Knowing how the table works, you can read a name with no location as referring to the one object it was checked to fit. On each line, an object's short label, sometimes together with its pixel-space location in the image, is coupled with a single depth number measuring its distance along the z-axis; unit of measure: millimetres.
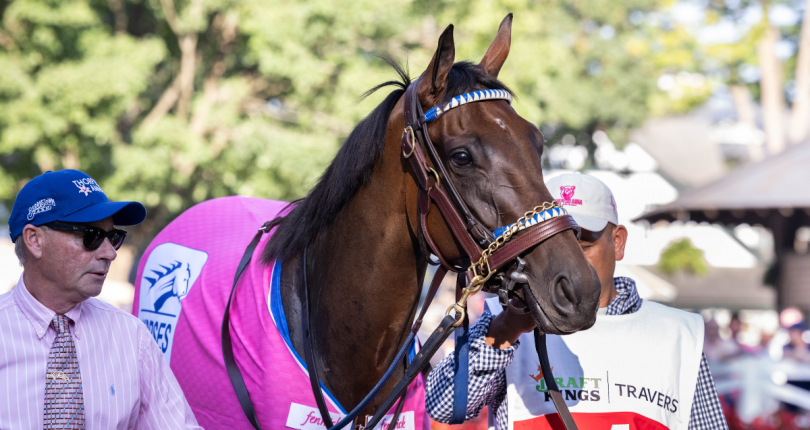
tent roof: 11398
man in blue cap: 4149
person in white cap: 4328
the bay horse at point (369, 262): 4240
